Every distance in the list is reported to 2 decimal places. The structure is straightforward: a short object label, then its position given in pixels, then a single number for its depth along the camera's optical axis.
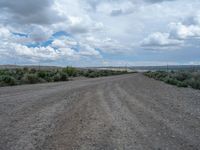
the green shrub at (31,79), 20.11
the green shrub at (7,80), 17.77
